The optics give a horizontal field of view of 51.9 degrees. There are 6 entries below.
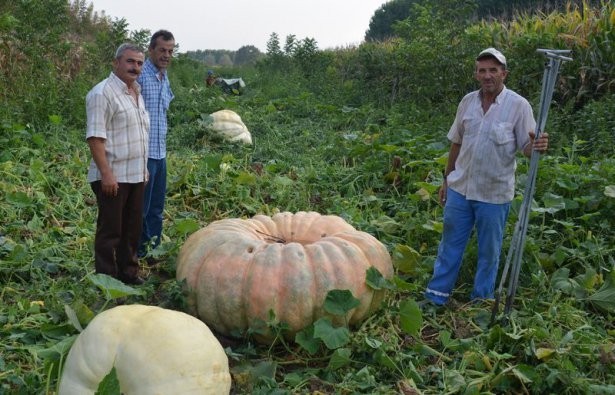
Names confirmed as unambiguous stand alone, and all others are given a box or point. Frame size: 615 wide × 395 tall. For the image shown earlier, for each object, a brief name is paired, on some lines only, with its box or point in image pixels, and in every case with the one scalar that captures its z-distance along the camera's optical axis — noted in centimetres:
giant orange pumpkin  340
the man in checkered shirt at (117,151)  380
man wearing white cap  372
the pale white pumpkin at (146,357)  262
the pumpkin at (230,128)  827
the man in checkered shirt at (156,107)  451
